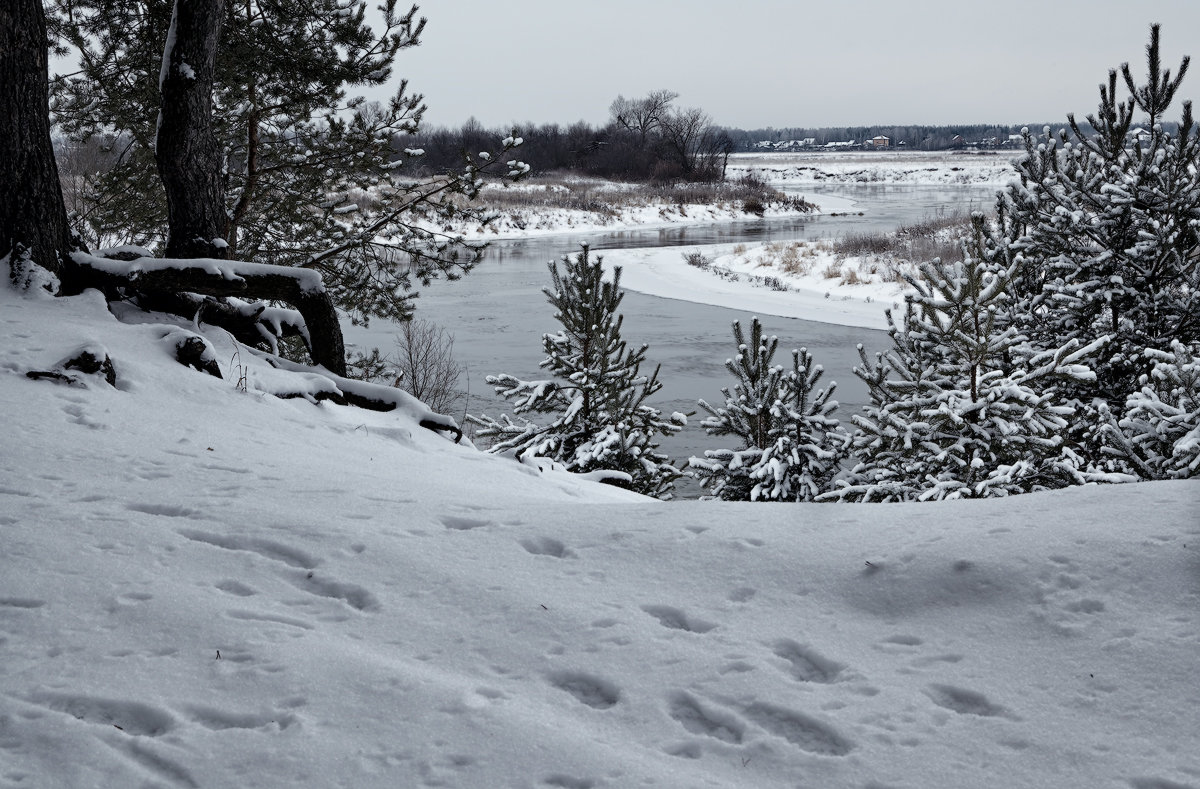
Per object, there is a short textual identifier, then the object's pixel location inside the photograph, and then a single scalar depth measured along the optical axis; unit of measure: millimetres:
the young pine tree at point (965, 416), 7098
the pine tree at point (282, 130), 8875
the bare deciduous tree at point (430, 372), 12953
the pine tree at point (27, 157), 6375
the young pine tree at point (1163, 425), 6262
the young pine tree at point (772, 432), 8320
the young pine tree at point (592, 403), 9211
